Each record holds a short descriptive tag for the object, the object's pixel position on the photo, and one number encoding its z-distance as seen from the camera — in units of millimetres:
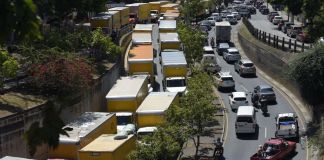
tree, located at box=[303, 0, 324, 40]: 45041
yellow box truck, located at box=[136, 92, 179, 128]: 34250
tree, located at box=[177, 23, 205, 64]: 55562
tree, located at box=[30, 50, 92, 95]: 34531
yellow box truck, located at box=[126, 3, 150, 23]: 88406
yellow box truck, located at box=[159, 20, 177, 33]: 68750
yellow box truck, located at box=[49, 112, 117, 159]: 27531
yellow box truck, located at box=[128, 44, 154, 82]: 49031
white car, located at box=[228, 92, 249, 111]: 42812
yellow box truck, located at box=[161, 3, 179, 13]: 95944
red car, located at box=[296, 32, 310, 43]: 60134
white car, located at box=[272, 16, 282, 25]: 89000
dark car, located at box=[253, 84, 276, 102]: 43703
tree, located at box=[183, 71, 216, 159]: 32812
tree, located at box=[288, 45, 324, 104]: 39447
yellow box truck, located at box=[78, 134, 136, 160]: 25656
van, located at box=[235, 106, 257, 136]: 36656
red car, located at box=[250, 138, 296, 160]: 31312
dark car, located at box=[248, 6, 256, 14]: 110375
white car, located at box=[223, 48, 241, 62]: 60969
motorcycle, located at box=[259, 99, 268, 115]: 41938
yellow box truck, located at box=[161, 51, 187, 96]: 46000
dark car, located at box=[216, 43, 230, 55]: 65125
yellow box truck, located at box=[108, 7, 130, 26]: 75000
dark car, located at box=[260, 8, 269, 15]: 110325
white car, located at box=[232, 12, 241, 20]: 97275
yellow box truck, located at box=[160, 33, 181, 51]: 59344
